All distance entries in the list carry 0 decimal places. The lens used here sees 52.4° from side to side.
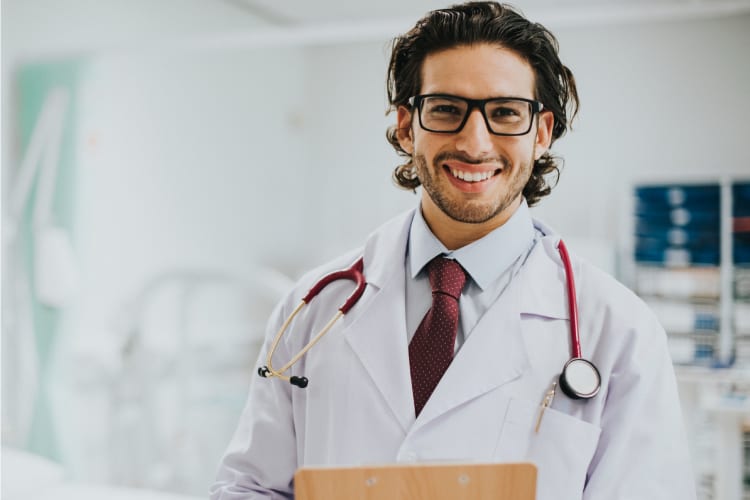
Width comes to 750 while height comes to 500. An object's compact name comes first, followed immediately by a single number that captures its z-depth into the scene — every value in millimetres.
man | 930
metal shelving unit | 3166
